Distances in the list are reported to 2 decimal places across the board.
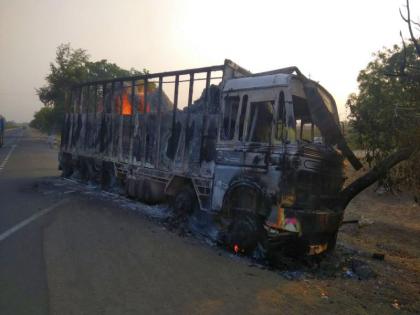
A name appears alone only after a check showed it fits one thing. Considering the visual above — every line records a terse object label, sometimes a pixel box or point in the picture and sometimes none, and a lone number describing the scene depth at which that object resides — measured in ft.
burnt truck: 22.27
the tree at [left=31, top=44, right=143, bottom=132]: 154.10
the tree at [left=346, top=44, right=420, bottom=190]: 22.38
